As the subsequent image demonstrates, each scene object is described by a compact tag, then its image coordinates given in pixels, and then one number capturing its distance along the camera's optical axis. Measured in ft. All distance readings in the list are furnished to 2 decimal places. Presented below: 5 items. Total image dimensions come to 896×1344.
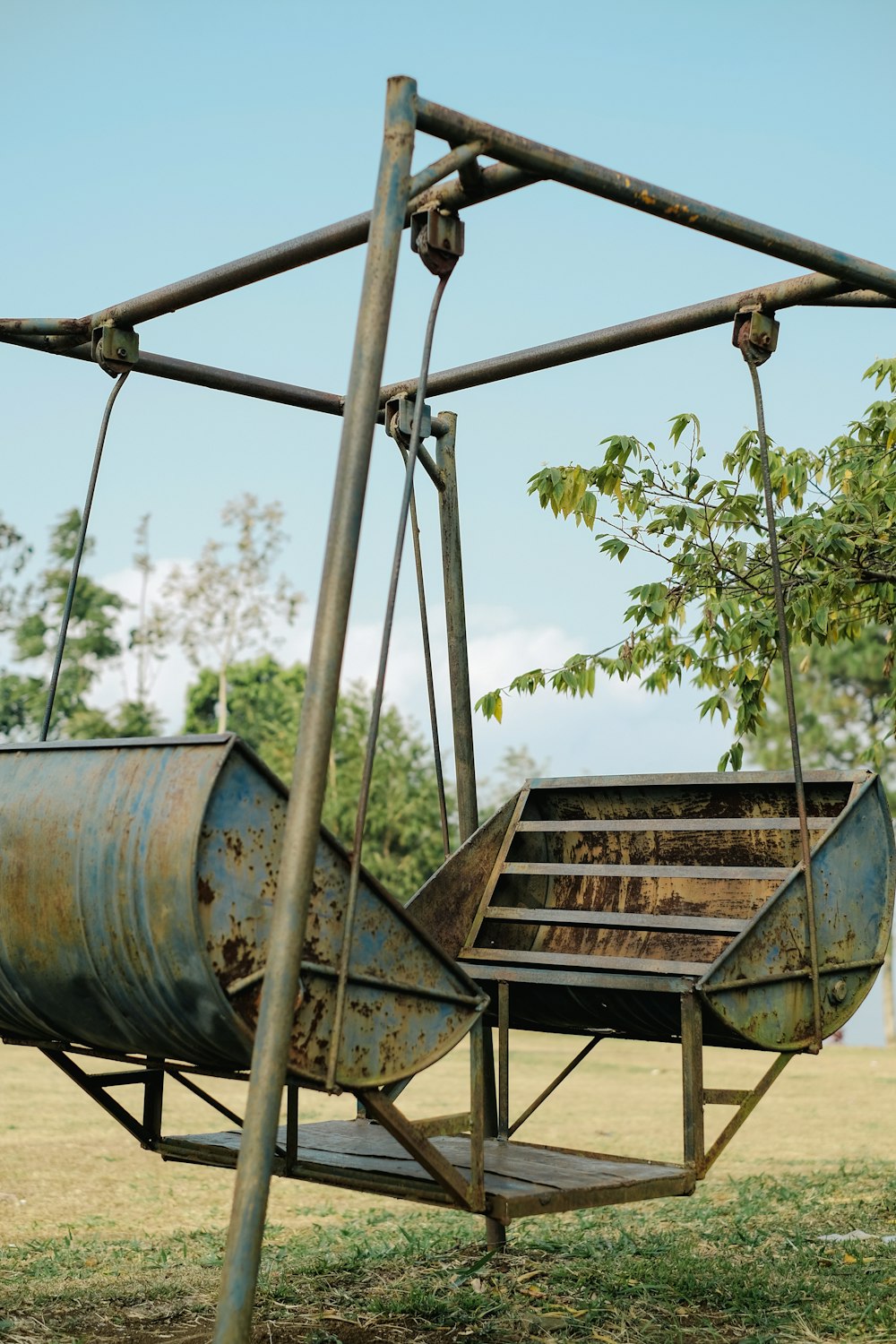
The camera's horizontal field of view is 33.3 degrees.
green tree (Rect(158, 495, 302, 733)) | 91.09
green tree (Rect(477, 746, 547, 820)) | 84.23
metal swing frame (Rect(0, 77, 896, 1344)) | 9.23
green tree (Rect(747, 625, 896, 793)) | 76.74
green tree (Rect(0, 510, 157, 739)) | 90.22
